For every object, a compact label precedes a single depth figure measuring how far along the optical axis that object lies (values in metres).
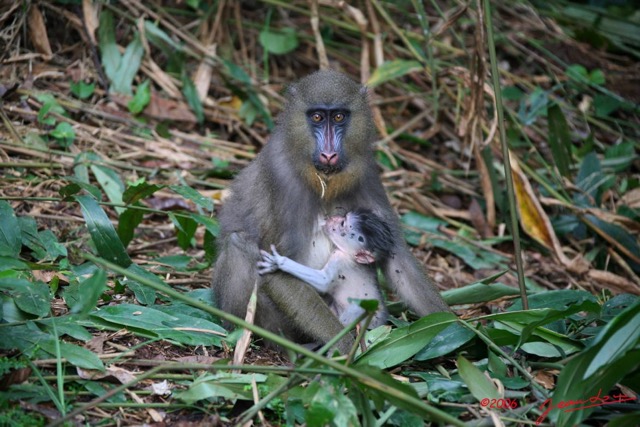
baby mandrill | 9.37
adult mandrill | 9.33
